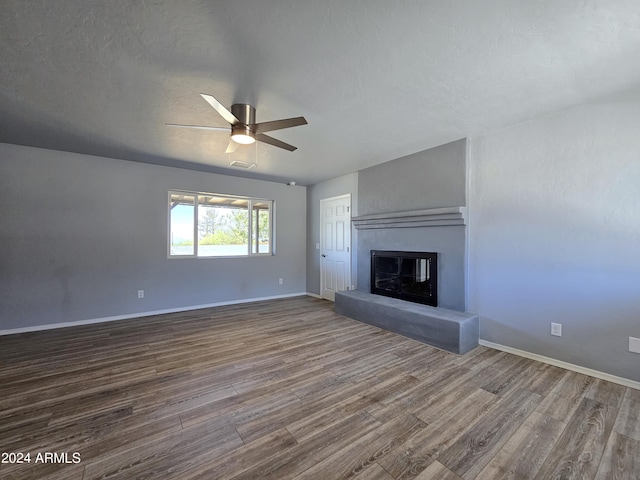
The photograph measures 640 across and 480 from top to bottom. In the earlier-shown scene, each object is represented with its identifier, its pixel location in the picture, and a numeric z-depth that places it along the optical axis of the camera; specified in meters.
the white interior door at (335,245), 5.09
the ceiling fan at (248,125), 2.23
